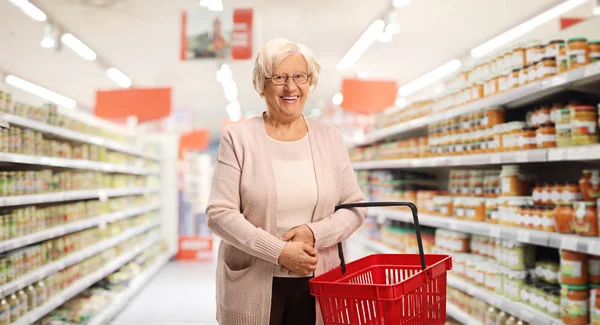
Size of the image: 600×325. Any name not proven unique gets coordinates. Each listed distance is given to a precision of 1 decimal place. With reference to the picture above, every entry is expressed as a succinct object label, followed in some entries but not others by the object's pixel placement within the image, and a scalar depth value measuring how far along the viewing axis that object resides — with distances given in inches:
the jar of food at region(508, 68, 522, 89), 123.4
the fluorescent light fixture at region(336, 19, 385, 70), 338.6
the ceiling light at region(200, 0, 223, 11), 262.3
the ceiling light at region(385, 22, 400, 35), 298.8
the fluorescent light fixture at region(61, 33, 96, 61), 336.2
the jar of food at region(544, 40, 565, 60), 112.0
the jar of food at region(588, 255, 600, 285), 103.9
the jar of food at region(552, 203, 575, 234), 104.7
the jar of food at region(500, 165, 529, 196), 131.0
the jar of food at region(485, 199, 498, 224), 134.4
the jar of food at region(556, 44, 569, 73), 106.8
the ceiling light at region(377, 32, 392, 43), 316.8
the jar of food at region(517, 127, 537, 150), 118.7
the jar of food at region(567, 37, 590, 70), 103.0
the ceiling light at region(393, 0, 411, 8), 276.9
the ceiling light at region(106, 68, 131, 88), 479.5
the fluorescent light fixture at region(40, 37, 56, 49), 307.7
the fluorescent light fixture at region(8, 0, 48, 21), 263.3
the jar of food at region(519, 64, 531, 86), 119.3
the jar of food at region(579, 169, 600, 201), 100.7
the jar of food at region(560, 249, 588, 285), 103.8
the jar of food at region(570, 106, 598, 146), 101.0
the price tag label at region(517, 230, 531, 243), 113.9
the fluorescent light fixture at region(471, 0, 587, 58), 313.3
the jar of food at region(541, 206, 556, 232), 110.3
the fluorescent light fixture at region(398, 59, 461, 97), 461.4
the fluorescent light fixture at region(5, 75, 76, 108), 505.8
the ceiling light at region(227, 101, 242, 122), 671.8
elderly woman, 68.8
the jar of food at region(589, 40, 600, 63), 102.0
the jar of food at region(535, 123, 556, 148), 112.6
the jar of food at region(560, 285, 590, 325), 102.5
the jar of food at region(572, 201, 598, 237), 98.6
